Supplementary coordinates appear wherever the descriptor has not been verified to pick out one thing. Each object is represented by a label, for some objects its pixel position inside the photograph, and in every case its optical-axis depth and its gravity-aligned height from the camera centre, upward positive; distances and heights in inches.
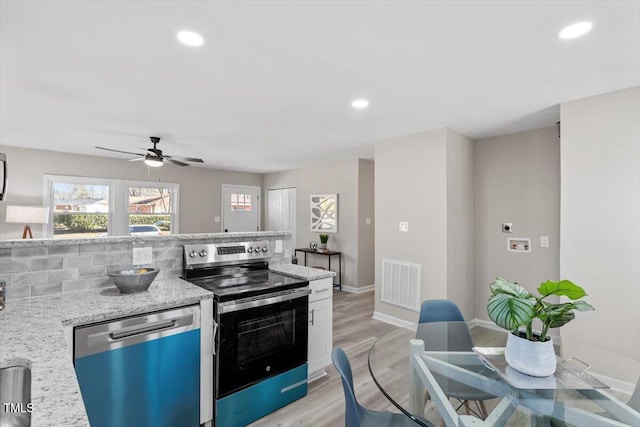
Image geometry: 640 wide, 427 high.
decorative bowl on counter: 74.8 -15.8
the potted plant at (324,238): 235.0 -16.8
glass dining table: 48.3 -30.7
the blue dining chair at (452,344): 58.8 -31.0
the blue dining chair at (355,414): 49.7 -33.2
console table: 229.2 -27.9
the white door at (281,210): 278.1 +5.6
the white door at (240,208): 290.4 +7.5
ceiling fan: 152.8 +28.9
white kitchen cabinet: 99.8 -36.2
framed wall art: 237.8 +2.3
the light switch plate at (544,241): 140.9 -11.2
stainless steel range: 77.2 -31.4
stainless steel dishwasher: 60.4 -32.3
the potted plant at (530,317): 49.4 -16.1
